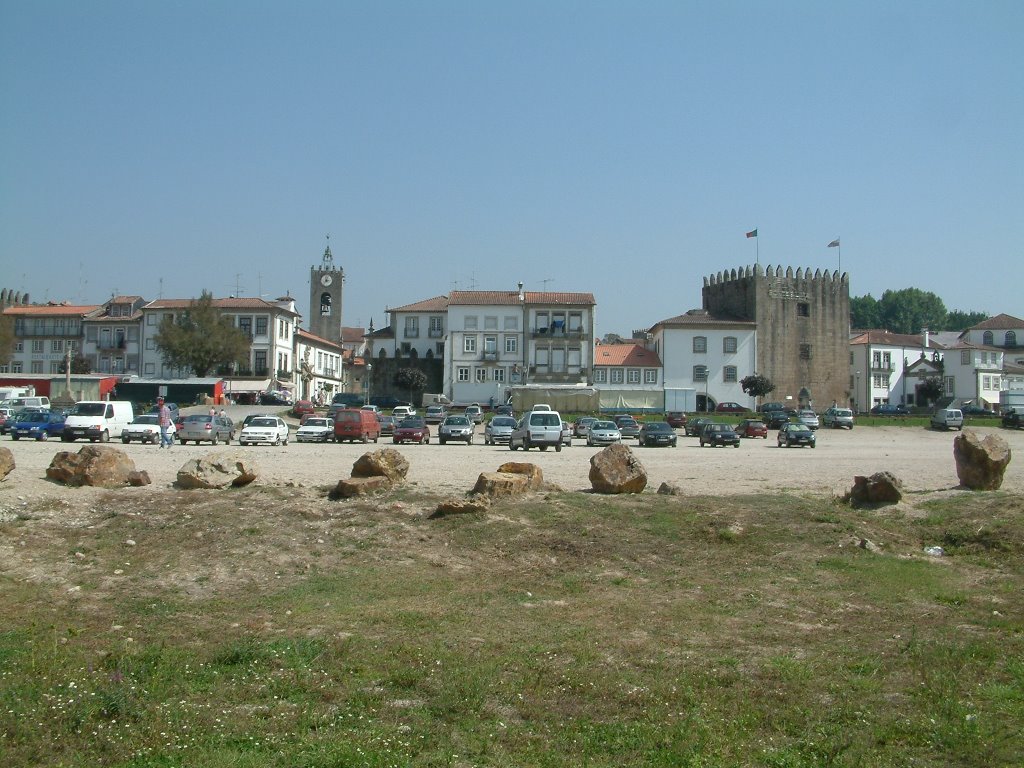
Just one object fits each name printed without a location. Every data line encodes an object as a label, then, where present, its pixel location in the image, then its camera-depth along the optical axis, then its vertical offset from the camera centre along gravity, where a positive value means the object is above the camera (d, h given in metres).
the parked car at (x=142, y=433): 45.38 -1.25
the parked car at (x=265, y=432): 46.50 -1.21
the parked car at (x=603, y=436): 51.06 -1.43
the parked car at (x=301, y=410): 75.62 -0.25
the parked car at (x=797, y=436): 50.78 -1.38
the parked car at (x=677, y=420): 74.00 -0.85
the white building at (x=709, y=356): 95.50 +5.11
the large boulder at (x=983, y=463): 23.50 -1.27
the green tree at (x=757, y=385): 92.06 +2.25
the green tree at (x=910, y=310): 172.50 +17.55
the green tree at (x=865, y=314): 174.88 +17.05
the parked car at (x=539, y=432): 44.97 -1.09
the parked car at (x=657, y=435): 51.62 -1.38
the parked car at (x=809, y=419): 69.96 -0.70
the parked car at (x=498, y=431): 52.75 -1.24
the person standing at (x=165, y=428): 37.59 -0.84
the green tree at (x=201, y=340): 89.25 +5.99
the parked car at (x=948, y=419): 70.94 -0.66
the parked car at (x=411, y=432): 51.59 -1.29
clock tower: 124.75 +13.30
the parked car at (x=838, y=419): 72.69 -0.69
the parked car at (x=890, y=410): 87.16 -0.02
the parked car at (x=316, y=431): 52.44 -1.29
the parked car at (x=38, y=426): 46.81 -1.00
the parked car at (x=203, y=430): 45.38 -1.10
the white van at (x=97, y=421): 45.12 -0.71
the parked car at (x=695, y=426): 64.84 -1.19
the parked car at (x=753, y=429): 64.25 -1.30
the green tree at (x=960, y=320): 178.96 +16.62
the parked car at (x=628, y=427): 58.75 -1.12
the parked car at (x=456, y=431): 52.75 -1.27
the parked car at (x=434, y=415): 74.81 -0.58
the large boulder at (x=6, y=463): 20.65 -1.23
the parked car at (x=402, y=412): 71.32 -0.35
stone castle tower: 97.88 +8.12
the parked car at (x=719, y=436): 51.22 -1.41
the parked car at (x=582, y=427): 61.60 -1.17
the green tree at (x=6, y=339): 91.19 +6.19
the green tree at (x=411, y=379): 96.25 +2.75
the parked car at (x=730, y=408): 87.94 +0.08
